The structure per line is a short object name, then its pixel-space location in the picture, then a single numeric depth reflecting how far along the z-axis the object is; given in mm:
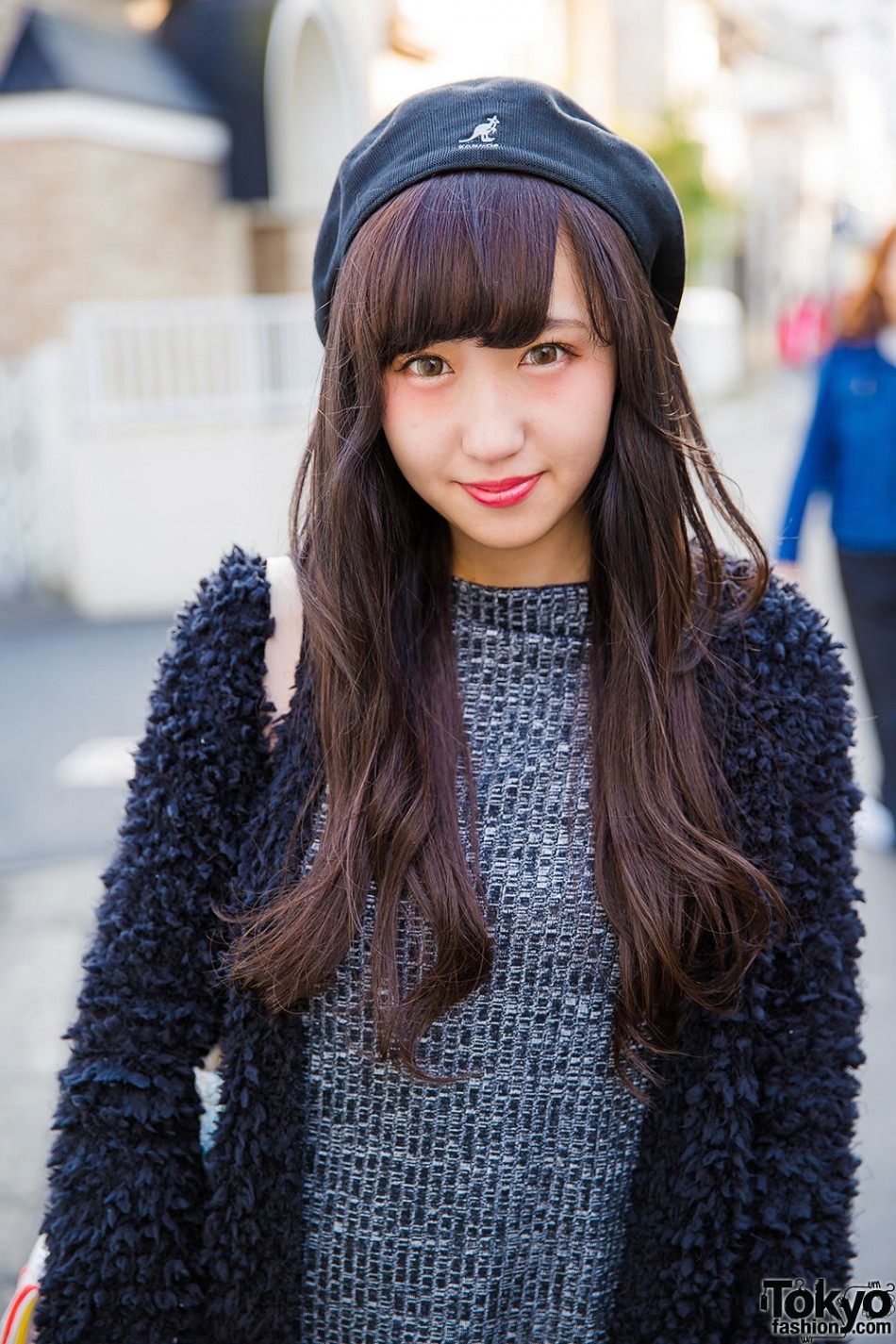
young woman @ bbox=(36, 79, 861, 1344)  1433
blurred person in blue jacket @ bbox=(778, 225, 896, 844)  4348
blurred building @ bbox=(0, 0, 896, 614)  8727
